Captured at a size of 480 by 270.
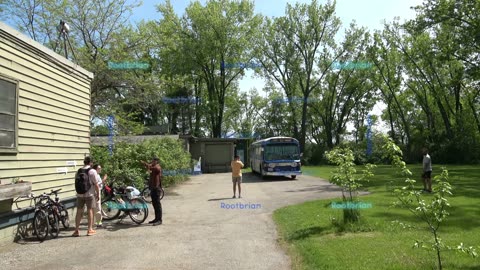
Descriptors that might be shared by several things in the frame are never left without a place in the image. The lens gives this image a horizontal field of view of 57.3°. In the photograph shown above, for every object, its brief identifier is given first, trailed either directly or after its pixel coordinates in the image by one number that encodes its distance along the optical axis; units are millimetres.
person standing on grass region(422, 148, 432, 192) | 17281
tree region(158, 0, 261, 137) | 52844
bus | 27969
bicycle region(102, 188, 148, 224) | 12172
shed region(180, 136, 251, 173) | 44406
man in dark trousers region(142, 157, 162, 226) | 12016
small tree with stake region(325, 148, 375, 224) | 10562
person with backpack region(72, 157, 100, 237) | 10492
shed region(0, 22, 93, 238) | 9211
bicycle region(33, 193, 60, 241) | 9914
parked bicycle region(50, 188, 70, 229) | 10488
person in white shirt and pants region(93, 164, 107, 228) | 11336
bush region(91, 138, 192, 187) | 18844
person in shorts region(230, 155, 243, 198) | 18205
